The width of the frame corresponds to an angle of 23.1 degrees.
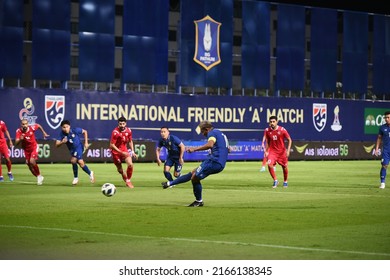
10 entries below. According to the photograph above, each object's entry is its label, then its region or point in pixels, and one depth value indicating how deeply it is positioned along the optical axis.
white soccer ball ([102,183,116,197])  24.45
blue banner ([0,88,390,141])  51.94
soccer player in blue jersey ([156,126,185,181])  29.86
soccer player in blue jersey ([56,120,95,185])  31.36
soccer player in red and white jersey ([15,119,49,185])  31.80
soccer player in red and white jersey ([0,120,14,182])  33.88
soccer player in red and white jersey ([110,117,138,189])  30.30
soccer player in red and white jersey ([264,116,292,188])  30.72
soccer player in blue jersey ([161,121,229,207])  21.81
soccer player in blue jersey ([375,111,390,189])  30.11
